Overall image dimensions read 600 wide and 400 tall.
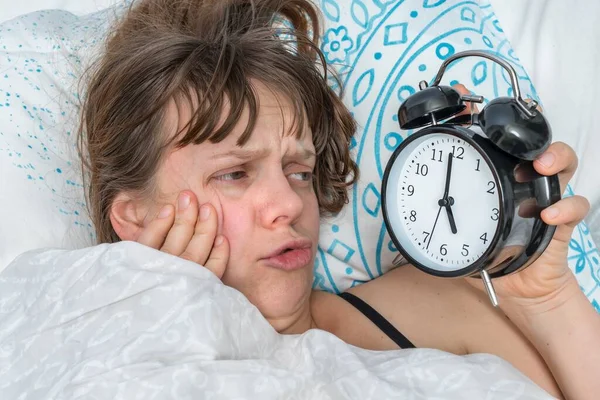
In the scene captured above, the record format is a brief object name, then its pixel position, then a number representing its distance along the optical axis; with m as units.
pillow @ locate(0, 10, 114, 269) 1.54
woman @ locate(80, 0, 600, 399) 1.29
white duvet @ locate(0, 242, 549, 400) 1.02
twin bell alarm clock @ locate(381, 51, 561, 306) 1.02
